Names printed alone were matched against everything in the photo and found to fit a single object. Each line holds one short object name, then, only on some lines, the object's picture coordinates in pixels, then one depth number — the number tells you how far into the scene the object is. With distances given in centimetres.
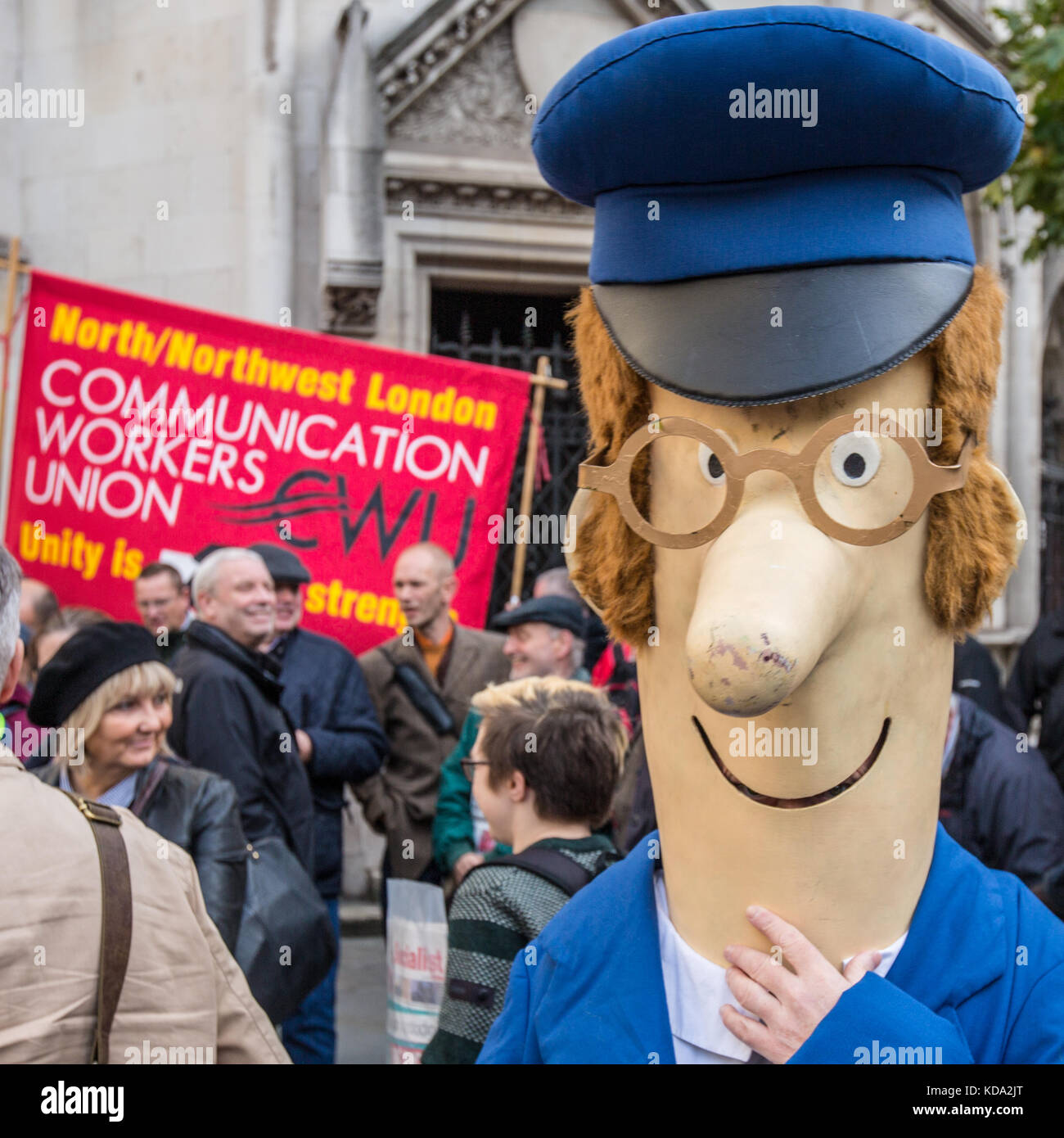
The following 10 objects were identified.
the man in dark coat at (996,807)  365
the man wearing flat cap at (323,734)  474
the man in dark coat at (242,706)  432
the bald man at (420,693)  514
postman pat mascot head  159
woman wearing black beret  343
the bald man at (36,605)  574
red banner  624
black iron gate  841
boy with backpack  269
